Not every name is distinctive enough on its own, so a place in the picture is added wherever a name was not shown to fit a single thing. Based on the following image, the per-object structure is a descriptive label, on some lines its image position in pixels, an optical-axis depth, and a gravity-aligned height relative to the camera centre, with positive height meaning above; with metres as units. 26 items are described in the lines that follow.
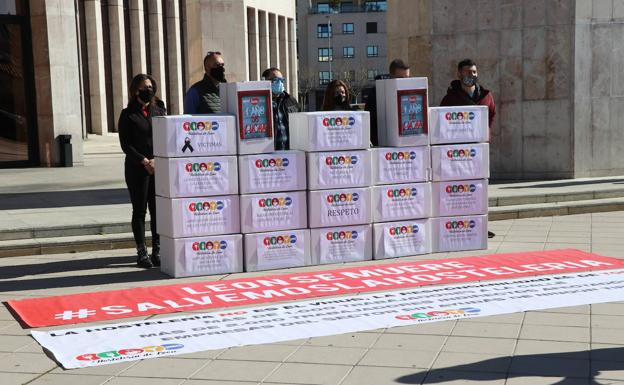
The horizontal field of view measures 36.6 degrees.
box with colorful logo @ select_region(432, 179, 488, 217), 10.52 -1.03
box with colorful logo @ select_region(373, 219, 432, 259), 10.22 -1.43
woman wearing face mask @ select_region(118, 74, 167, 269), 9.83 -0.35
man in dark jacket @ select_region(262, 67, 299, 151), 10.23 +0.03
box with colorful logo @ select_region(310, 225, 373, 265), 9.94 -1.43
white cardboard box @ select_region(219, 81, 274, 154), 9.38 -0.01
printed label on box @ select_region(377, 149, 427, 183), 10.16 -0.63
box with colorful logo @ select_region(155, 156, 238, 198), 9.20 -0.61
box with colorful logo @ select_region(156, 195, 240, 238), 9.27 -1.01
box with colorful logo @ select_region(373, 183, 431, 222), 10.17 -1.02
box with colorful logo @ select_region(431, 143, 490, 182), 10.43 -0.62
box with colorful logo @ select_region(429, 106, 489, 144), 10.39 -0.20
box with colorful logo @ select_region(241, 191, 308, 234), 9.55 -1.02
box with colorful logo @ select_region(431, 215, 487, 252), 10.59 -1.43
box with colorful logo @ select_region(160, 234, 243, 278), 9.33 -1.41
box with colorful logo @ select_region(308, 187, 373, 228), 9.86 -1.02
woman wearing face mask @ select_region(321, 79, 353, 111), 10.38 +0.14
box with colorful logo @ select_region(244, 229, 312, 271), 9.62 -1.42
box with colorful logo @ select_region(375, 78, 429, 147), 10.12 -0.02
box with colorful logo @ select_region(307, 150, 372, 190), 9.81 -0.63
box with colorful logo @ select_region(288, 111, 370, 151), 9.75 -0.21
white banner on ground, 6.52 -1.60
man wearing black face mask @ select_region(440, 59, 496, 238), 11.23 +0.17
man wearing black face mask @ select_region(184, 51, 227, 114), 10.15 +0.24
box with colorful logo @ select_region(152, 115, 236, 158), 9.14 -0.21
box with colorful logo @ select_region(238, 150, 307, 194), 9.50 -0.61
